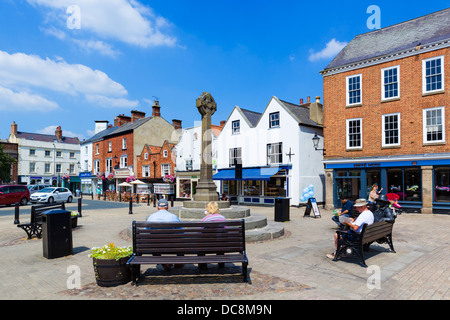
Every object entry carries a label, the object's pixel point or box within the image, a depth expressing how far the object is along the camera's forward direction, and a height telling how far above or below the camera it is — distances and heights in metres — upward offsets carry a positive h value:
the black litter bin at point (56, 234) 6.76 -1.62
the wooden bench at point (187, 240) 5.04 -1.31
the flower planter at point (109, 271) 4.86 -1.81
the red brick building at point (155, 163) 33.22 +0.60
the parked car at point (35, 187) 36.99 -2.57
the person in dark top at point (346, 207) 9.30 -1.30
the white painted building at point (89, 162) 45.47 +0.97
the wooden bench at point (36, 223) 9.42 -1.87
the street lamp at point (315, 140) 18.97 +1.95
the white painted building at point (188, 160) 30.44 +0.89
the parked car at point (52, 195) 25.26 -2.59
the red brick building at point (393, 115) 16.34 +3.44
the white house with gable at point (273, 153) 22.67 +1.26
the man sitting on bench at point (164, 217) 5.81 -1.04
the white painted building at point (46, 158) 49.50 +1.72
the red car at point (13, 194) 22.25 -2.19
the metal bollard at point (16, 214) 12.94 -2.16
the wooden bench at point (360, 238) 6.10 -1.61
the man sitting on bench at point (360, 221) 6.36 -1.23
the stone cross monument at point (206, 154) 11.57 +0.60
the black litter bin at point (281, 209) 13.17 -1.94
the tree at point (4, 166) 33.53 +0.19
